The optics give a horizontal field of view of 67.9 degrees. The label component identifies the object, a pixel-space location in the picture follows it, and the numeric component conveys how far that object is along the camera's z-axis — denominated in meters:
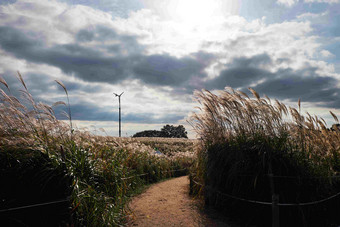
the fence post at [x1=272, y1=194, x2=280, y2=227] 3.63
